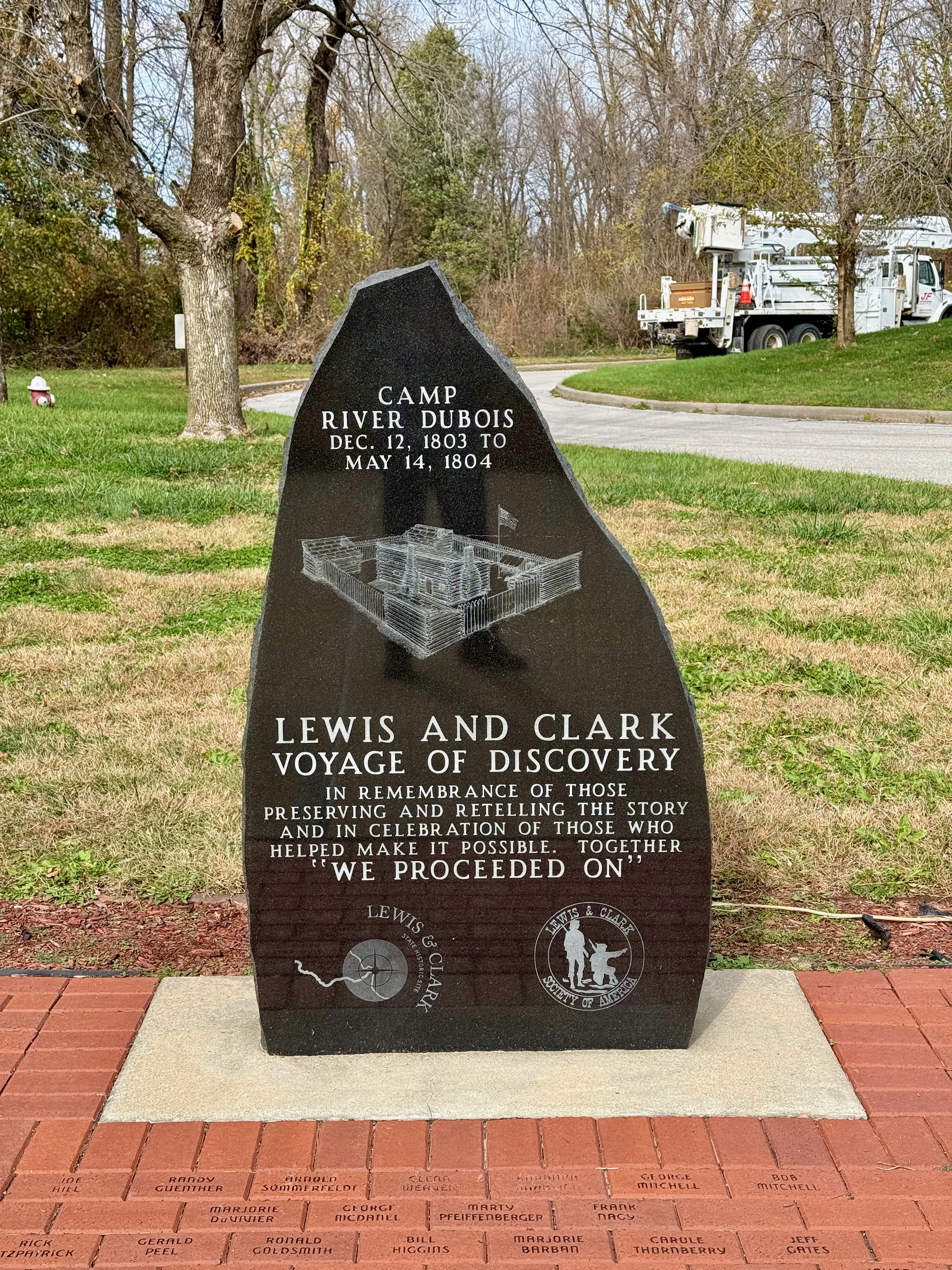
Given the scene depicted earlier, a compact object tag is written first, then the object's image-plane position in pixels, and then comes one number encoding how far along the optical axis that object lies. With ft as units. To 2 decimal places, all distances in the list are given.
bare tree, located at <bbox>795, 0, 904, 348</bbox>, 58.54
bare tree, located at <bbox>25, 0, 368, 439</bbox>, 42.45
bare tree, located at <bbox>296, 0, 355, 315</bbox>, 58.29
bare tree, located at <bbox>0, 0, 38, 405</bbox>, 43.32
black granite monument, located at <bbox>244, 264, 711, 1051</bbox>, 9.90
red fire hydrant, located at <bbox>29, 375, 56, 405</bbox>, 60.08
